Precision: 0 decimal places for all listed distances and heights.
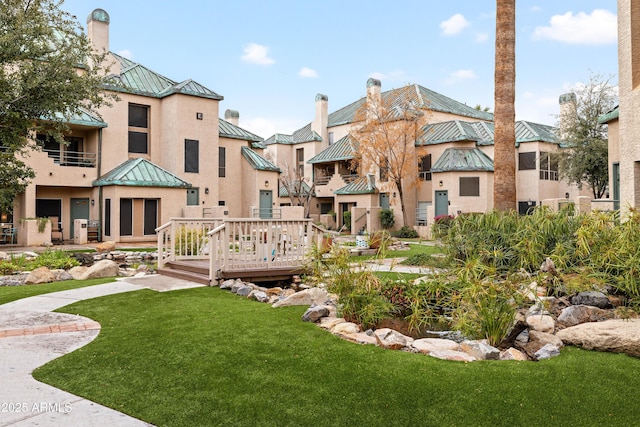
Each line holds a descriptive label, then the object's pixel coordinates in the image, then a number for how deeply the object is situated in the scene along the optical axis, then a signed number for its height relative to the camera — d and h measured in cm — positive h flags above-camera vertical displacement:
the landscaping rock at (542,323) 633 -149
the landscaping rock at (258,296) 859 -150
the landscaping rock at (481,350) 532 -156
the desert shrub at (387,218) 3369 -31
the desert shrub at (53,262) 1370 -142
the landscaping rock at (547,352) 532 -158
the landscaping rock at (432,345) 562 -159
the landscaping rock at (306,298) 791 -143
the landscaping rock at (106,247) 1920 -135
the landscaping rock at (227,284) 975 -145
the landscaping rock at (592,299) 725 -133
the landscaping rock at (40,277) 1113 -149
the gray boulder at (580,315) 669 -145
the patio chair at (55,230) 2491 -87
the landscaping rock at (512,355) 534 -160
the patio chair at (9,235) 2226 -98
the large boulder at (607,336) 544 -146
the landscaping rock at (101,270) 1173 -142
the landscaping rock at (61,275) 1166 -152
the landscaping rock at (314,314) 692 -147
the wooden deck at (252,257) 1023 -100
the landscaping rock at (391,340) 572 -155
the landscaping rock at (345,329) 630 -155
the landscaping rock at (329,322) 660 -154
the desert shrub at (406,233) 3084 -127
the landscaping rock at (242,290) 911 -148
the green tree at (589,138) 2680 +437
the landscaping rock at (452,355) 525 -160
